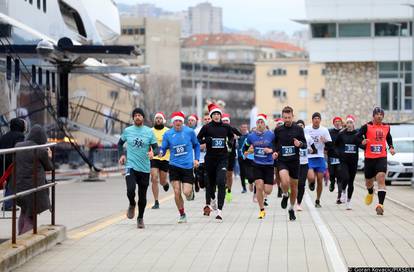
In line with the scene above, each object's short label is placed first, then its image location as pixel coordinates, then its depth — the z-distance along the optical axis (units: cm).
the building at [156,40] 16425
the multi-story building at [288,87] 13612
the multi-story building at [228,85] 17838
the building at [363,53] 7612
